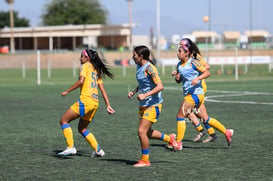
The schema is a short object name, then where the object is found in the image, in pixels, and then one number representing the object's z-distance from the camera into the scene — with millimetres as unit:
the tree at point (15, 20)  135750
